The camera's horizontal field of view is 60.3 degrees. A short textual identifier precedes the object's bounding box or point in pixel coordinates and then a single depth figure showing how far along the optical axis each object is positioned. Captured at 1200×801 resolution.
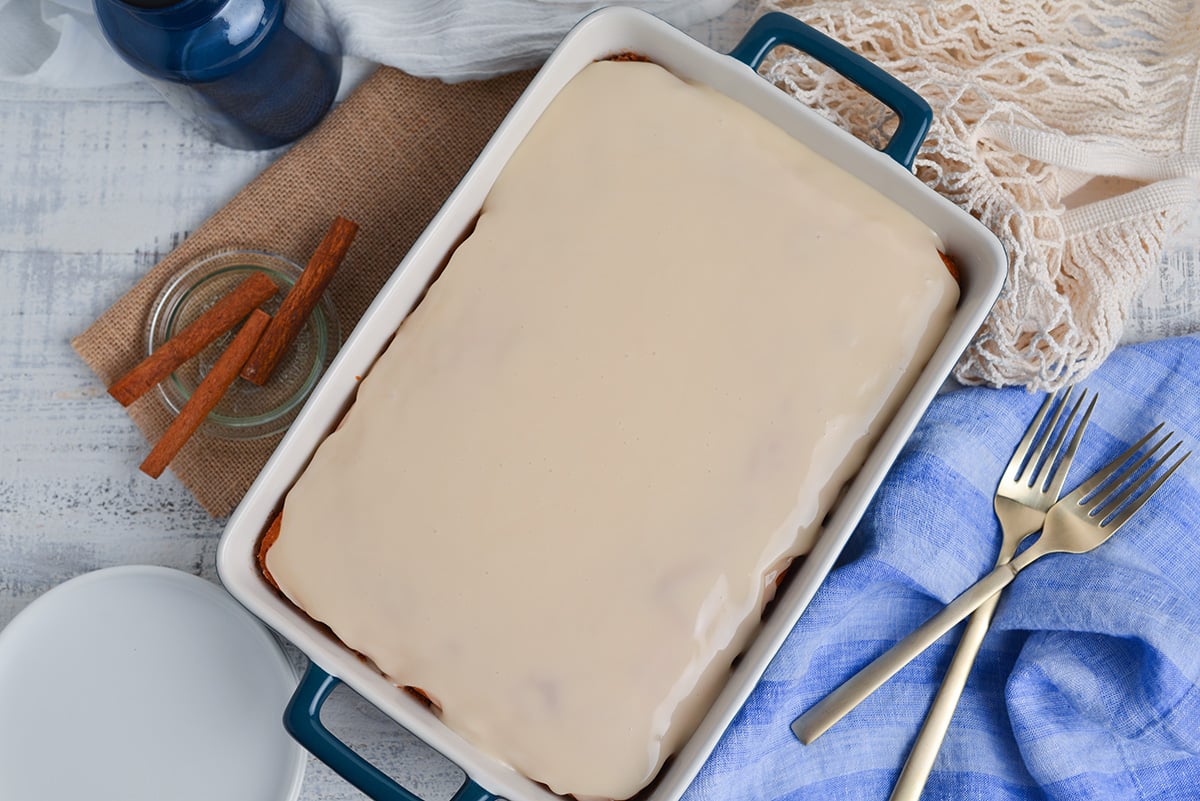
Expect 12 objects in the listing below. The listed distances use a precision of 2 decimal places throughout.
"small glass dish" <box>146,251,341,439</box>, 1.03
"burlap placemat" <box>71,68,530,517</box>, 1.04
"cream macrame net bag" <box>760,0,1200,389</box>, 0.92
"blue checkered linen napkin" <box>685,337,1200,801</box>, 0.93
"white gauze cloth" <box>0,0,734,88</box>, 1.01
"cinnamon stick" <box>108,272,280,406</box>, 1.00
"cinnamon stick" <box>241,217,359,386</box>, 1.00
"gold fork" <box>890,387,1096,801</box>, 0.97
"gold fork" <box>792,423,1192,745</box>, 0.95
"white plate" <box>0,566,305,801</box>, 1.02
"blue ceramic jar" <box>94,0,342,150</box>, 0.86
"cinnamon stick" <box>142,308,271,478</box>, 0.99
